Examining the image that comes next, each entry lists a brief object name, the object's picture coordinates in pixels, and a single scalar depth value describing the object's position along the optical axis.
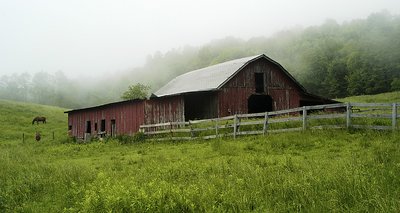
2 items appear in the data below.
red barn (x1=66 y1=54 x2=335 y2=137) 29.86
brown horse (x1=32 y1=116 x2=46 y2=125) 53.08
